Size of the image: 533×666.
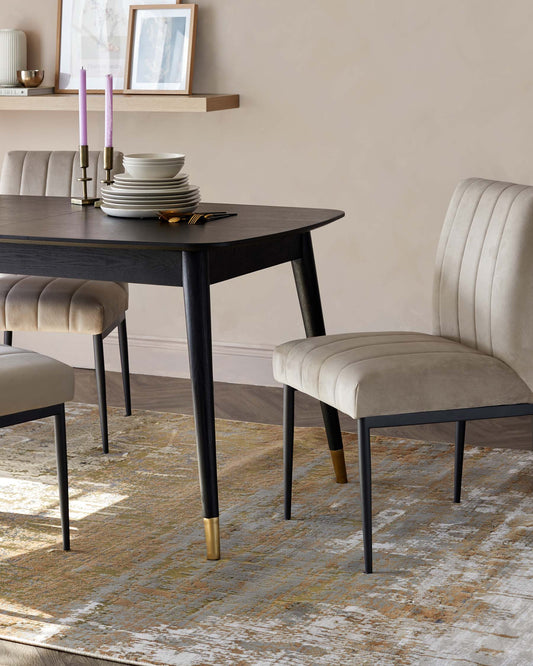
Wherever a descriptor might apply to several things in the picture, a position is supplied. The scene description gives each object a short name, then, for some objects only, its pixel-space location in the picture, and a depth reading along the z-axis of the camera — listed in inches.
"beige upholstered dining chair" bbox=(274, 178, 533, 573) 146.0
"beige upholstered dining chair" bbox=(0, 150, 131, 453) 199.9
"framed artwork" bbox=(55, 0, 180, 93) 260.2
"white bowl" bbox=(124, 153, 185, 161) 168.6
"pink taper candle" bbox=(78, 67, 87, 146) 180.8
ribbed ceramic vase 265.8
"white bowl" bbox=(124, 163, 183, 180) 169.4
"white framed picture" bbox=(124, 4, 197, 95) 252.1
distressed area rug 129.1
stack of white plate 170.1
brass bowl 262.1
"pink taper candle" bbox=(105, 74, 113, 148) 179.8
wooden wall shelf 240.5
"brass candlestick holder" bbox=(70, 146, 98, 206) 189.7
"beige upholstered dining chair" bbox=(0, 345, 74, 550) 146.7
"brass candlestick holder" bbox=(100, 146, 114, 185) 182.3
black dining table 149.0
